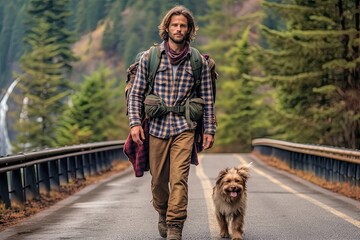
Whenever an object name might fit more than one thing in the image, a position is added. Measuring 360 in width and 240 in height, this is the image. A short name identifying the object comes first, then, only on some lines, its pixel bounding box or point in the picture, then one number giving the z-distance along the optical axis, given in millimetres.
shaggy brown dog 8883
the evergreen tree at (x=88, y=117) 72000
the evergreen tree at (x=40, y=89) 84750
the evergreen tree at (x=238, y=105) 70688
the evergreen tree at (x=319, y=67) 31877
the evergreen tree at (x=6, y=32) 161125
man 8617
